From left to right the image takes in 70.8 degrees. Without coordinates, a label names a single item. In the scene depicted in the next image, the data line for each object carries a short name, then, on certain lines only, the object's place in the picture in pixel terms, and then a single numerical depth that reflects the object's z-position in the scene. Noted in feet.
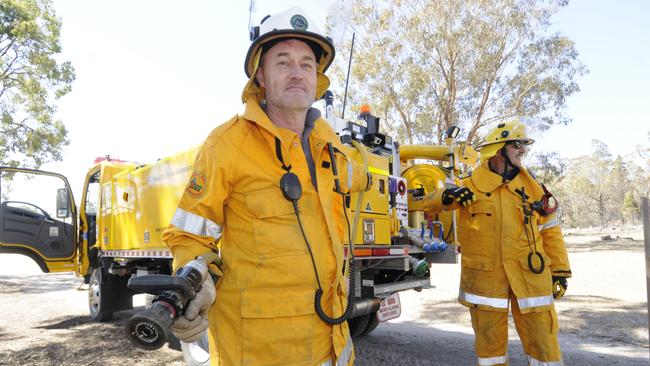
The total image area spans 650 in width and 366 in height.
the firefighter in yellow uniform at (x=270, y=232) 5.38
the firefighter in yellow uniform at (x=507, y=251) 10.87
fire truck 14.29
